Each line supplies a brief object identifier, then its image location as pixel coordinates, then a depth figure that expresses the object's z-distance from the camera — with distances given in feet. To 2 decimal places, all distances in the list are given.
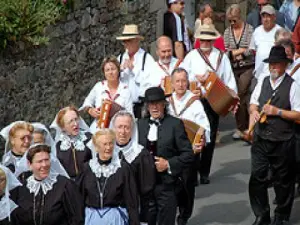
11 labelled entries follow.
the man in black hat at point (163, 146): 55.01
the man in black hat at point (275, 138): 59.11
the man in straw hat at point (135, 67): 70.64
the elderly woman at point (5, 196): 45.93
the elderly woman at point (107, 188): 48.59
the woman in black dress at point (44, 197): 46.91
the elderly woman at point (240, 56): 83.25
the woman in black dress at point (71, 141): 54.95
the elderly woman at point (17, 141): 52.70
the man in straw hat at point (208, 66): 72.08
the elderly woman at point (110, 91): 65.21
